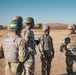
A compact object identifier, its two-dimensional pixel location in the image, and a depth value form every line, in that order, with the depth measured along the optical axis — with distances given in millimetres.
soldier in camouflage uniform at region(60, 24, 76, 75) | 3962
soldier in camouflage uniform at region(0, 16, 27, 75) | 2291
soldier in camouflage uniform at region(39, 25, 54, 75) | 4032
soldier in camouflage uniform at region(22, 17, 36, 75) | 3320
